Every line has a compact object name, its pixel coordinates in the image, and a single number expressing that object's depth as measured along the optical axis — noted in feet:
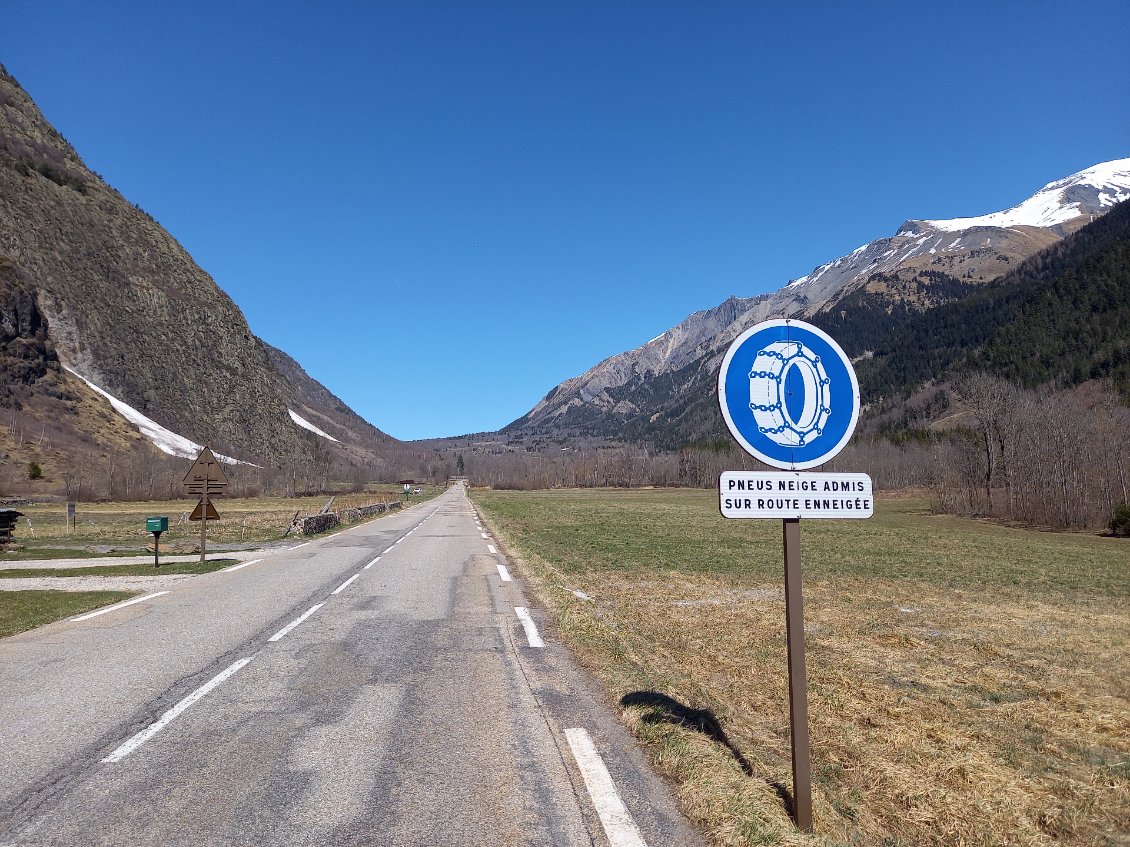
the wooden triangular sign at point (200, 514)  65.27
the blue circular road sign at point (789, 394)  13.51
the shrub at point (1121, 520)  141.28
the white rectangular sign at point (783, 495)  13.10
